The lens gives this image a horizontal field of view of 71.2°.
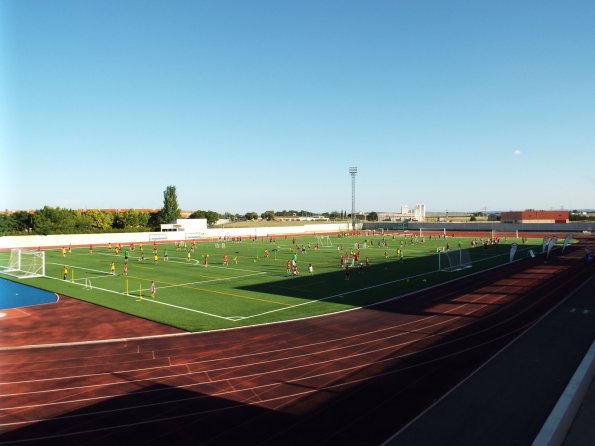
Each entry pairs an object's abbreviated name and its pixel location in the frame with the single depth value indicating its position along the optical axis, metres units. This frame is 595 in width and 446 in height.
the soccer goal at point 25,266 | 46.37
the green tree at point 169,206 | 129.12
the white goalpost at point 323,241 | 88.51
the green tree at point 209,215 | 160.99
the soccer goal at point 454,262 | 49.91
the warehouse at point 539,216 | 140.25
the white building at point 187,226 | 103.99
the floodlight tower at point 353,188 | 129.36
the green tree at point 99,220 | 104.38
